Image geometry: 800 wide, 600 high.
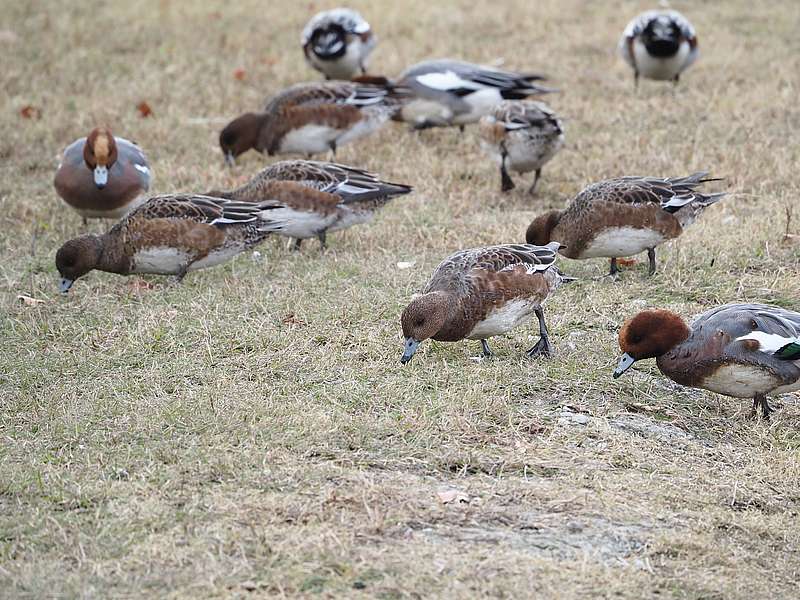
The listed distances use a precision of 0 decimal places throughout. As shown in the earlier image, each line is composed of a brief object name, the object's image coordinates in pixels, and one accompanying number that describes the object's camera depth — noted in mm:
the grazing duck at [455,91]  18609
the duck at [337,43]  21672
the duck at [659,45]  20562
